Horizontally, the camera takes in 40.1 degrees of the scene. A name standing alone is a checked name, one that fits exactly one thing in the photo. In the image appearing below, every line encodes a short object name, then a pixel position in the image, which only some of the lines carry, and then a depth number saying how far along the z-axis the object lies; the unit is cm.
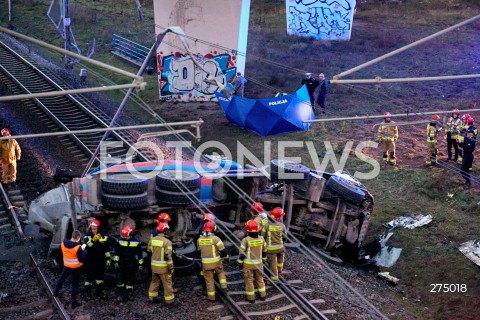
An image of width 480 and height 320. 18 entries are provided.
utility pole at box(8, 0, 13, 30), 3619
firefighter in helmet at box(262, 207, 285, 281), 1160
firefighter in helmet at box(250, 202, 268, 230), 1160
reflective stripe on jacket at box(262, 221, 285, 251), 1159
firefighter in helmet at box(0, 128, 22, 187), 1588
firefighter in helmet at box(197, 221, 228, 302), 1091
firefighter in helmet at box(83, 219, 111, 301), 1084
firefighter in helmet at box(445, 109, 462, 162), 1853
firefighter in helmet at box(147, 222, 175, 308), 1070
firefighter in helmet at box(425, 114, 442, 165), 1852
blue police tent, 2139
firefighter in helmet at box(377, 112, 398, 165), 1919
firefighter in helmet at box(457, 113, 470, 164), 1806
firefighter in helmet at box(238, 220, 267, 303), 1106
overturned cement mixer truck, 1191
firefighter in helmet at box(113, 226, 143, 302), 1079
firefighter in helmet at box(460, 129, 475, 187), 1723
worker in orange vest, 1045
